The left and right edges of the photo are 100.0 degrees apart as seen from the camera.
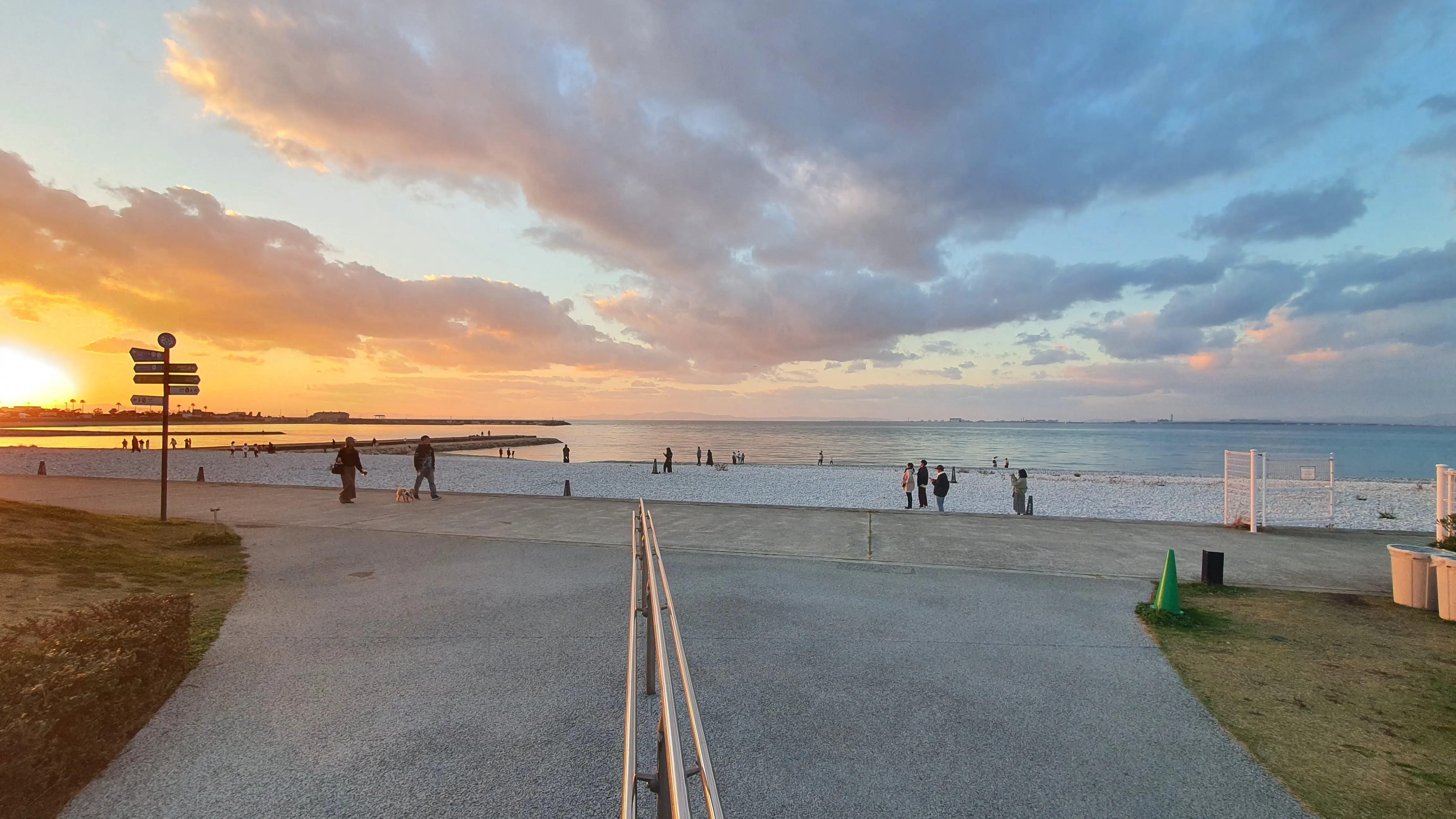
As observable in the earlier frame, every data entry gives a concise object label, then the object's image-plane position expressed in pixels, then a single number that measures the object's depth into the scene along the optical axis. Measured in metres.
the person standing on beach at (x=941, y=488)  19.09
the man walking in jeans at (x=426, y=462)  16.12
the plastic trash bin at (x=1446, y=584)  6.83
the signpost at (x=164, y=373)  12.80
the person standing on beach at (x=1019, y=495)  19.00
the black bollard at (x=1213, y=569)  8.39
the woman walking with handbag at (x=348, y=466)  15.66
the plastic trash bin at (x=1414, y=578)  7.28
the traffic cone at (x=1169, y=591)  7.08
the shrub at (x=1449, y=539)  7.91
